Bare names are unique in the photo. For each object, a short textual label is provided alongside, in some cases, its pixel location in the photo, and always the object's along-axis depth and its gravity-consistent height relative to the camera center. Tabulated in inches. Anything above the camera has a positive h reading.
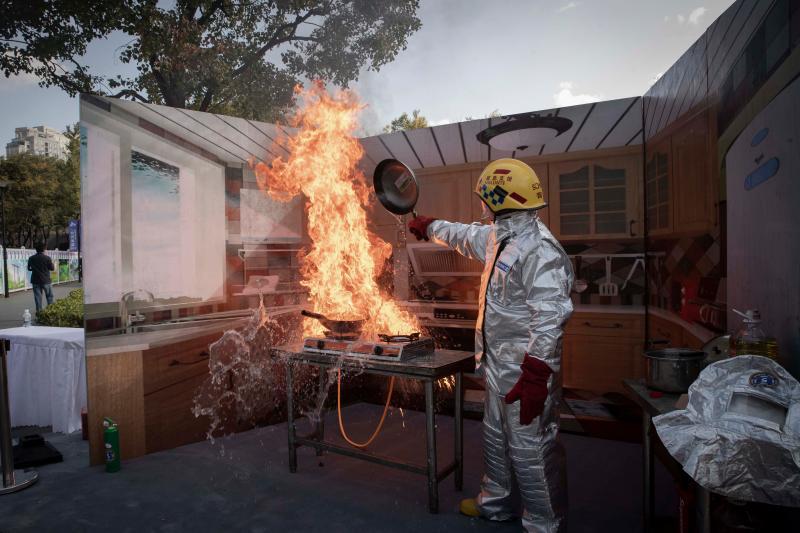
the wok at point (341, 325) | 154.7 -19.8
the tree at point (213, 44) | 312.0 +156.7
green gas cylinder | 160.9 -59.6
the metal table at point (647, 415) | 95.9 -33.7
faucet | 171.6 -16.2
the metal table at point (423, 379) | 133.2 -34.2
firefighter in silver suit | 110.7 -20.9
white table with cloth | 191.6 -44.9
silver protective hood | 67.4 -26.0
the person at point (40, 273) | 440.1 -5.1
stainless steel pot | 100.3 -23.2
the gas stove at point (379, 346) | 139.3 -25.3
